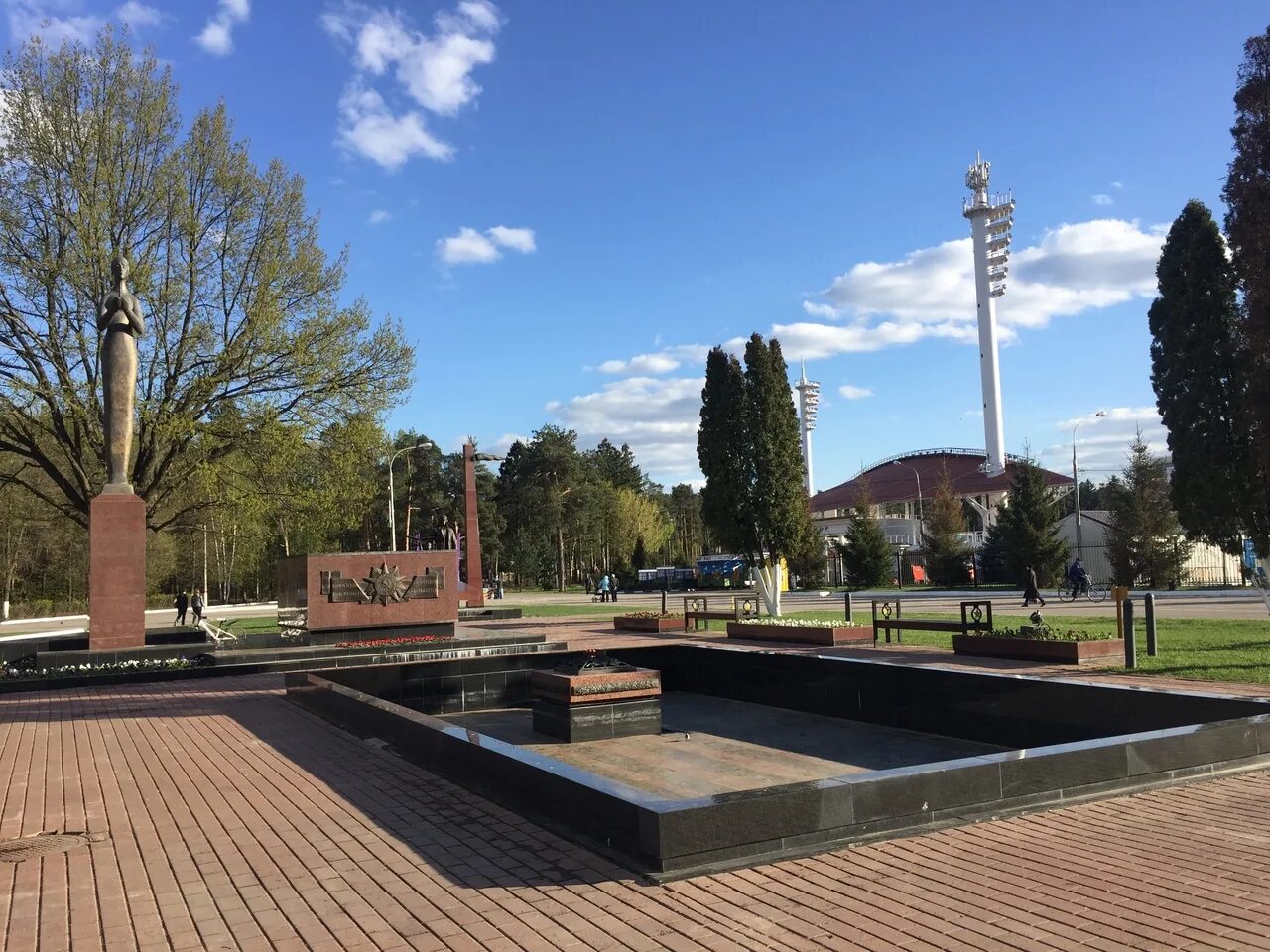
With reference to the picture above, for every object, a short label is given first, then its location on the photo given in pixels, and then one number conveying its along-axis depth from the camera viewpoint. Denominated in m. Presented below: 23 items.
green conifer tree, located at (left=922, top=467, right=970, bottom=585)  45.47
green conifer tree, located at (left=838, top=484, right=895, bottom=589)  46.34
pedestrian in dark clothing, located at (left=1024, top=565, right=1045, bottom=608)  24.22
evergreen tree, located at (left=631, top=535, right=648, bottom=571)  75.62
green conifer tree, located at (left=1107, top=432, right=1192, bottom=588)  37.59
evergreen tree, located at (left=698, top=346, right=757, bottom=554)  21.30
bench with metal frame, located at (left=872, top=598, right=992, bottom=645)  16.31
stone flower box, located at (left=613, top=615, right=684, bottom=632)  23.75
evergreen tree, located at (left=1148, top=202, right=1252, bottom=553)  16.55
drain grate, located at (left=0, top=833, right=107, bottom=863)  5.50
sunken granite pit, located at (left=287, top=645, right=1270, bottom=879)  5.14
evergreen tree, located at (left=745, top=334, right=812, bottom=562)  21.03
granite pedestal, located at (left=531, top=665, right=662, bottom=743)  9.80
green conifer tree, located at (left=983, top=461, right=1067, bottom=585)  37.91
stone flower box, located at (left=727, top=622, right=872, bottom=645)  18.23
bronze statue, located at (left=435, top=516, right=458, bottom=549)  38.91
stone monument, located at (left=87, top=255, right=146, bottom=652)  16.62
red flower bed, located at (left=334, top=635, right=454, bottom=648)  18.05
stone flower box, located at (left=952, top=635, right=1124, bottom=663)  13.80
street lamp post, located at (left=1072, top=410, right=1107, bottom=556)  41.75
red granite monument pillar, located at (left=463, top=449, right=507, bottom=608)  34.12
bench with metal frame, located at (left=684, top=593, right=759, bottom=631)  21.72
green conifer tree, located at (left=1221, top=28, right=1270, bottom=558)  15.01
